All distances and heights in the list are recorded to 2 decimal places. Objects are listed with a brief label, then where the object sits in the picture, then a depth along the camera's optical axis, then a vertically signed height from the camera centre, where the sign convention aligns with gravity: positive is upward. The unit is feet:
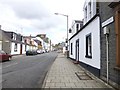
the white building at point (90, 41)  16.77 +1.32
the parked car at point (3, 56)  35.37 -4.05
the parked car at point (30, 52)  71.46 -4.62
